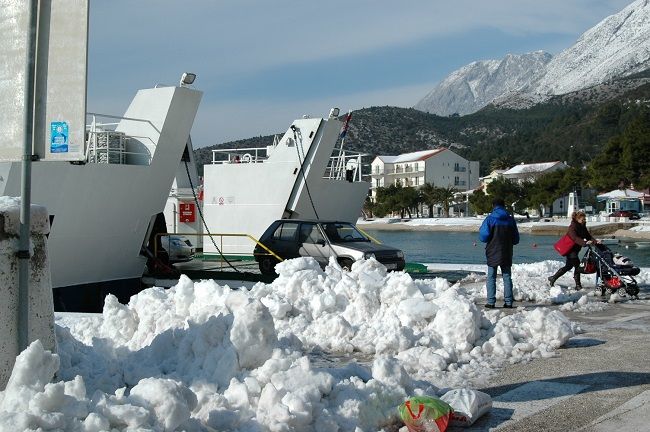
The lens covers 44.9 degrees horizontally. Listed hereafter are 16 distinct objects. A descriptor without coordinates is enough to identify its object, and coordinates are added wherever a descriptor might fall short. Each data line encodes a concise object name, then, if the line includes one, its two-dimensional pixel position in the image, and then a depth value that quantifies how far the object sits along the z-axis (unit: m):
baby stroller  13.36
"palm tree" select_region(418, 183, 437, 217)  118.41
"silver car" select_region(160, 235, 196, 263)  20.09
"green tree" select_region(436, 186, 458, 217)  118.69
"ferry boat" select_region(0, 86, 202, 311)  15.48
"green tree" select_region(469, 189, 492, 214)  103.81
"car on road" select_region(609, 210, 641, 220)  84.69
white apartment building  147.38
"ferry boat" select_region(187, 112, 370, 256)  24.91
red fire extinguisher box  24.90
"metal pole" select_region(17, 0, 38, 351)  4.94
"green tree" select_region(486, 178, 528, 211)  102.46
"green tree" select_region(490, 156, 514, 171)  157.50
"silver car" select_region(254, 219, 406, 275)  17.67
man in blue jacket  12.27
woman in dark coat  13.92
